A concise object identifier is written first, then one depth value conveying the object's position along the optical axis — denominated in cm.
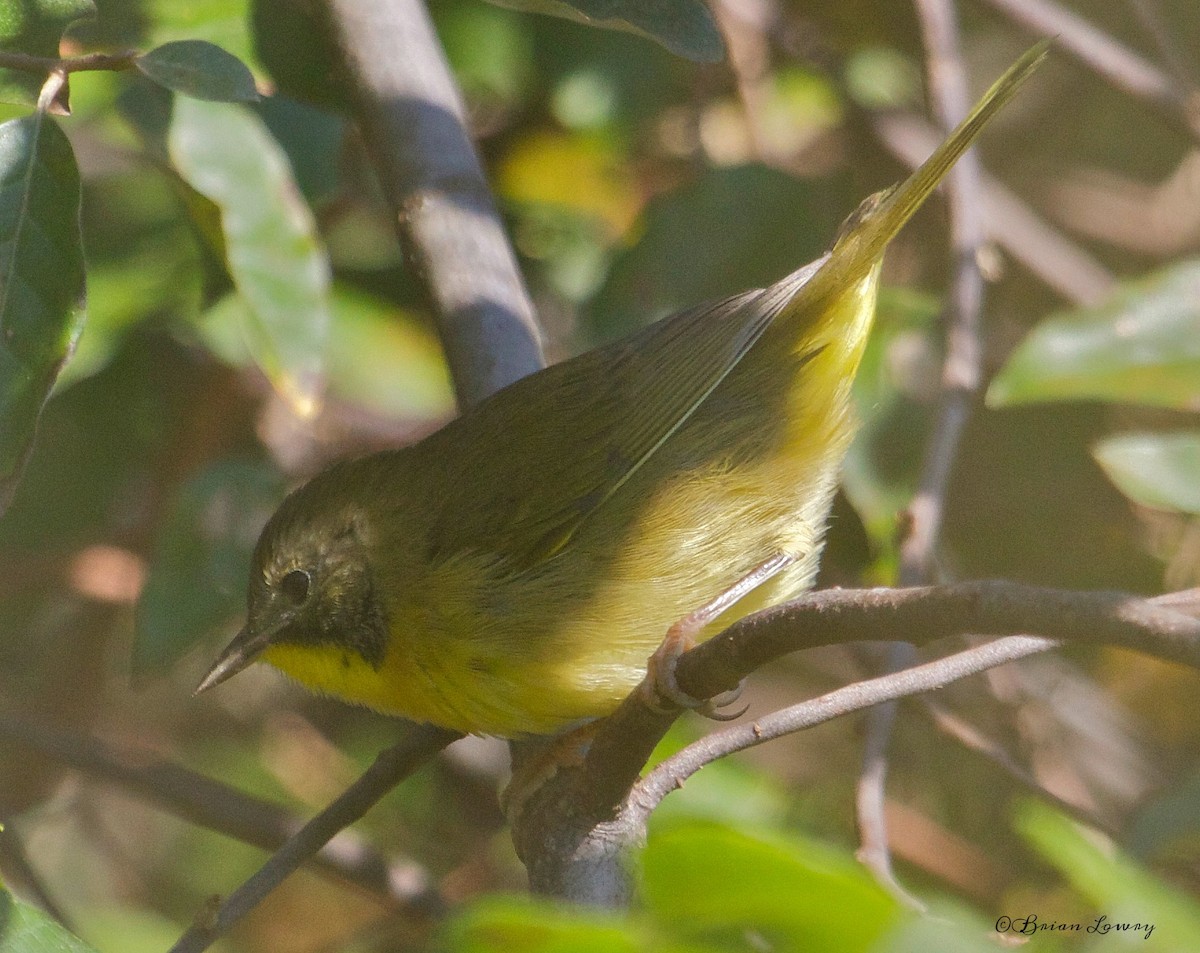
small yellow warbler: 567
